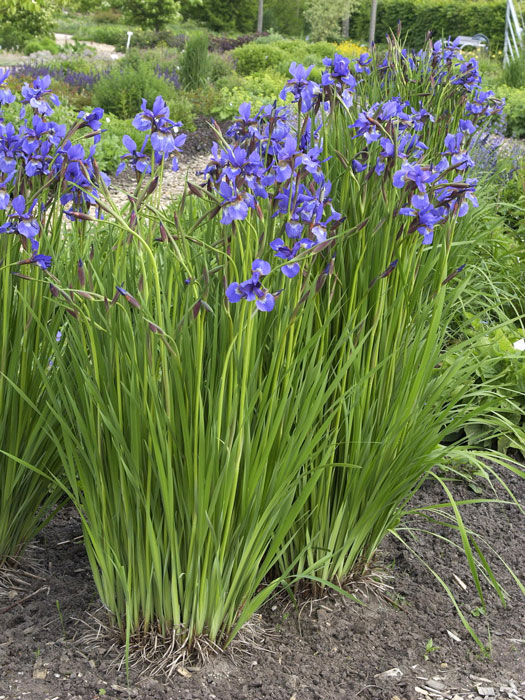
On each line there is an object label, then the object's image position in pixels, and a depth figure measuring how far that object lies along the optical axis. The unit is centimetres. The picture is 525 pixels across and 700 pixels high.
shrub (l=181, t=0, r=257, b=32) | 3012
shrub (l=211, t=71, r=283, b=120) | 948
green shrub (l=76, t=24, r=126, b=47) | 2433
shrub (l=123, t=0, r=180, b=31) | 2172
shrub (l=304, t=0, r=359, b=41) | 2620
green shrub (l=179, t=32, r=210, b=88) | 1098
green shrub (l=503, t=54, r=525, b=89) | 1199
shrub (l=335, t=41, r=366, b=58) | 1758
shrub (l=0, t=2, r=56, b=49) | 2080
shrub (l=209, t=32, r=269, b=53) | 2235
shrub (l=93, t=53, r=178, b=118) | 900
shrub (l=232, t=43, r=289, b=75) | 1463
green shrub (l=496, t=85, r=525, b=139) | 978
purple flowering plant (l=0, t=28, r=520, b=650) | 161
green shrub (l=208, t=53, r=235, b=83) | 1182
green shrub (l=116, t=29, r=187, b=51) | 2141
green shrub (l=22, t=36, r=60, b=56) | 1994
